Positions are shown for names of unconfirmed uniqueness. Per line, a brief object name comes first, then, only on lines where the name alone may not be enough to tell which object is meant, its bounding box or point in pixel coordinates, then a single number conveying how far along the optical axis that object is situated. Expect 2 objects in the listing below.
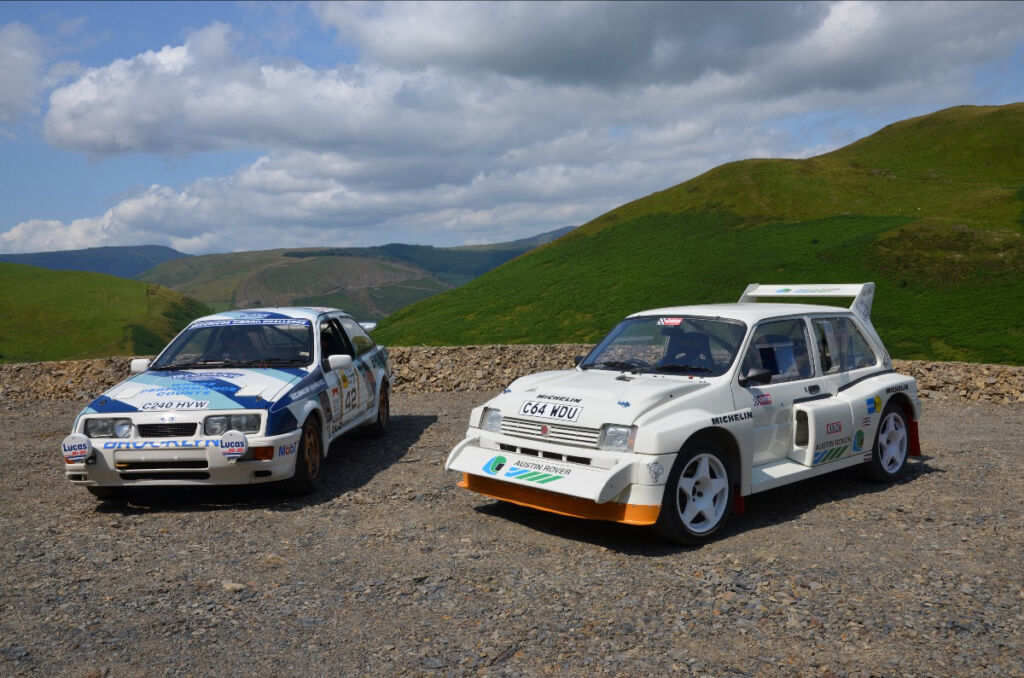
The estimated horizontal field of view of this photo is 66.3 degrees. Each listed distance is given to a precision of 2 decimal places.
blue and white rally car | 6.71
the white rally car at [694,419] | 5.54
